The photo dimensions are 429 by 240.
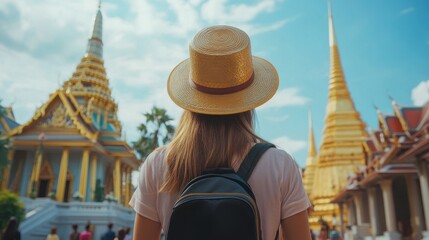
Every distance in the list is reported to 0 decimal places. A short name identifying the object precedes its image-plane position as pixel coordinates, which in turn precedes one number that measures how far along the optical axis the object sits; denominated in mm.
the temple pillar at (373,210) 17953
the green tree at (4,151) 16306
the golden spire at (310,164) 39722
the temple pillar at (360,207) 21906
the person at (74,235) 11047
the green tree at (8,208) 15086
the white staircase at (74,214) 19484
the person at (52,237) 9023
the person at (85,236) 8812
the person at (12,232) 6098
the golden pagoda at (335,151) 31000
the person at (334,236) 11709
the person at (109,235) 8758
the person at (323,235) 13054
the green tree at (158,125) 24984
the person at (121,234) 8039
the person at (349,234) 20159
